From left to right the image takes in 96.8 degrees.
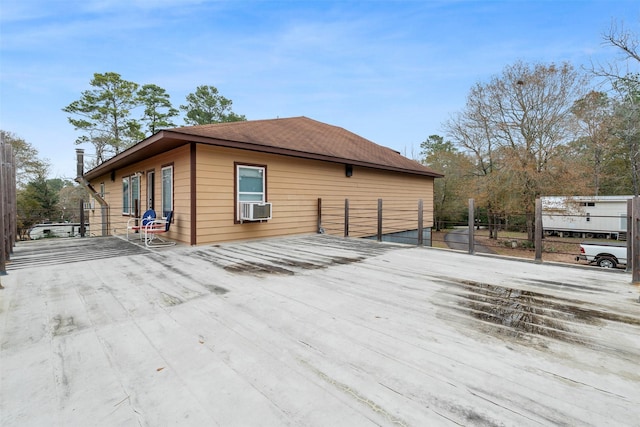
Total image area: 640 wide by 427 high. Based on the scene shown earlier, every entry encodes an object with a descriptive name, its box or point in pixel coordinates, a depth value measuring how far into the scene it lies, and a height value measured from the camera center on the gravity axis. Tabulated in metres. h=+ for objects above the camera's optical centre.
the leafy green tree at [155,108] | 18.72 +6.78
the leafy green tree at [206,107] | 22.20 +7.86
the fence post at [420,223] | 5.60 -0.36
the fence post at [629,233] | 3.23 -0.32
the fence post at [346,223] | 7.11 -0.45
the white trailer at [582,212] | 12.46 -0.31
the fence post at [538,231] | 4.04 -0.37
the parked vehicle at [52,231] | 13.18 -1.25
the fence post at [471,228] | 4.82 -0.40
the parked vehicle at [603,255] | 8.42 -1.48
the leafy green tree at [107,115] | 16.45 +5.44
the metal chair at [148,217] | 6.16 -0.25
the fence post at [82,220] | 7.92 -0.41
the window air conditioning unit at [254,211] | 6.12 -0.12
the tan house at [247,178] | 5.80 +0.73
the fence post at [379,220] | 6.48 -0.33
